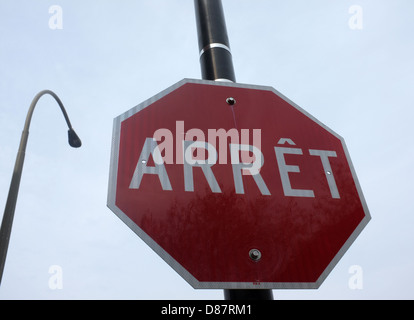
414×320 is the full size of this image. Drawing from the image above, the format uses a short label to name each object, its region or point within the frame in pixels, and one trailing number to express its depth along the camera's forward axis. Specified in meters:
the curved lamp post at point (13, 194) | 5.05
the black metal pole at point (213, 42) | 1.95
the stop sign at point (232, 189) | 1.24
